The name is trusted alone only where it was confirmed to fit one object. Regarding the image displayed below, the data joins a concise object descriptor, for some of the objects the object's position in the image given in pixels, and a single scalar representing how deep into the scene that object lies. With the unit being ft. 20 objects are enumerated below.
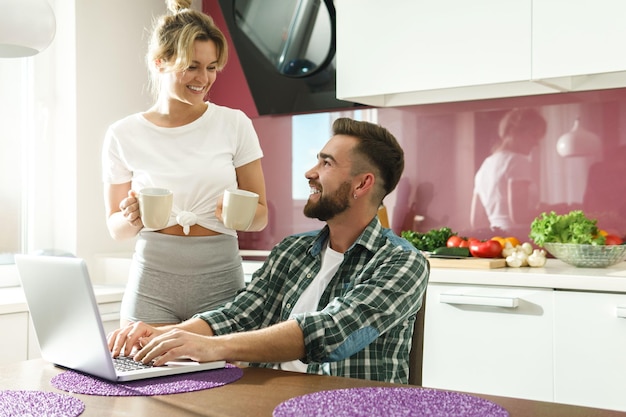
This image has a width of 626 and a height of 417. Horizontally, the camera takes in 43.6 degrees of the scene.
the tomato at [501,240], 10.19
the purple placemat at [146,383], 4.08
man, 4.81
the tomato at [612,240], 9.62
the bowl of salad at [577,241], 9.07
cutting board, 9.15
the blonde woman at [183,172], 6.75
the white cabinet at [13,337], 9.38
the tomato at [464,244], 10.20
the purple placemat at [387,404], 3.58
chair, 5.38
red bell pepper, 9.85
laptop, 4.08
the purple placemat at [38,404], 3.64
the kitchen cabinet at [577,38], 8.89
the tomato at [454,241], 10.32
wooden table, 3.67
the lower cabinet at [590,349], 8.03
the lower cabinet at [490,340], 8.50
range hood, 11.64
